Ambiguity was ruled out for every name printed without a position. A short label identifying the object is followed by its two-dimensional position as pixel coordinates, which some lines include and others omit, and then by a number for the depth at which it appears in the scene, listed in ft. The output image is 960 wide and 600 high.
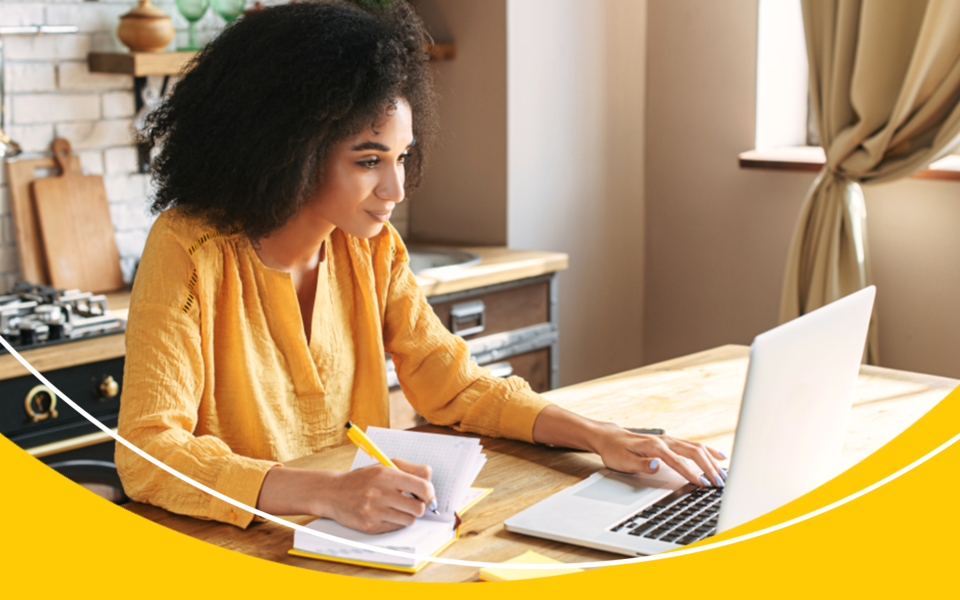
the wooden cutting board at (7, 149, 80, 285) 7.70
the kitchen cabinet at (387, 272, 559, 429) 8.34
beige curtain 7.94
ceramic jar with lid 8.05
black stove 6.40
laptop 2.80
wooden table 3.41
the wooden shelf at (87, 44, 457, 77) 7.88
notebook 3.30
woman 4.17
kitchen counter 6.25
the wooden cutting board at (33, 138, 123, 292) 7.83
